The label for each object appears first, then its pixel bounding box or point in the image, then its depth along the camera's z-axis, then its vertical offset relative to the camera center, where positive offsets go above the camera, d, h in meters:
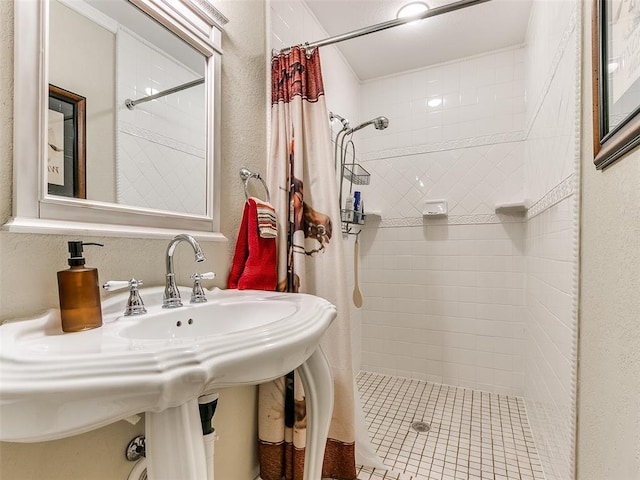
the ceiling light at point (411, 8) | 1.75 +1.27
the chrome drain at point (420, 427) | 1.70 -1.00
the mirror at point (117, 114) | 0.70 +0.33
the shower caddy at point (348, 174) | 2.06 +0.45
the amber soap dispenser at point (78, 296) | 0.64 -0.12
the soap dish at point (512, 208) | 1.96 +0.19
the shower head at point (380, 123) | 1.93 +0.69
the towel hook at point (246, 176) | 1.28 +0.25
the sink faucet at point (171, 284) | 0.86 -0.13
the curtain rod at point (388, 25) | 1.27 +0.88
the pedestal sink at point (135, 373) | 0.40 -0.19
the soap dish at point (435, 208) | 2.26 +0.22
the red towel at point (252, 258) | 1.19 -0.08
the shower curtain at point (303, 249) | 1.29 -0.04
